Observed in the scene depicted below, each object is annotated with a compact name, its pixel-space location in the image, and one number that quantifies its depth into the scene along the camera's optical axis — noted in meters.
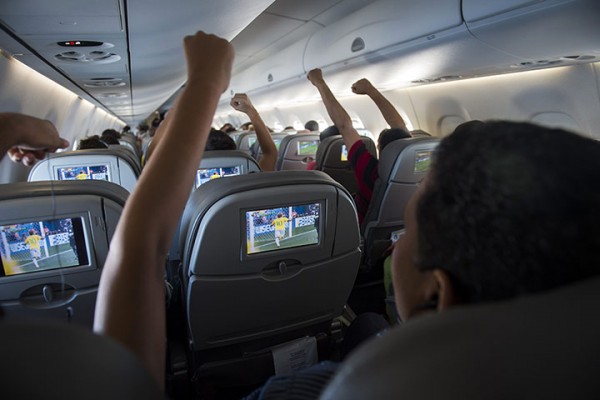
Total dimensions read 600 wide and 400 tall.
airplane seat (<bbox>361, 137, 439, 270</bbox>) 2.97
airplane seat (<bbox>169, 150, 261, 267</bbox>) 3.16
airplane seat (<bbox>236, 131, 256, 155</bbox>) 7.57
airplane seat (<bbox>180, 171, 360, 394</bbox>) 1.47
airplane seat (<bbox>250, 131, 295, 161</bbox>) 6.86
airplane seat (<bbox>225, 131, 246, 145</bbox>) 8.62
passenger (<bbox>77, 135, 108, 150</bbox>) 4.44
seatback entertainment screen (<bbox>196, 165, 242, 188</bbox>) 3.21
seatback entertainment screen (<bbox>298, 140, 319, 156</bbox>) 6.27
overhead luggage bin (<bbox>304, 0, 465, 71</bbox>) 3.17
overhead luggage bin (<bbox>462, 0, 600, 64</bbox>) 2.26
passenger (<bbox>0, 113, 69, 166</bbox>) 1.01
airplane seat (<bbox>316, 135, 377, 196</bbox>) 4.84
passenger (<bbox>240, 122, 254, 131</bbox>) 10.78
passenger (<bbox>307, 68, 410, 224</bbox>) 3.11
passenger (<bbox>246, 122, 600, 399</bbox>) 0.40
